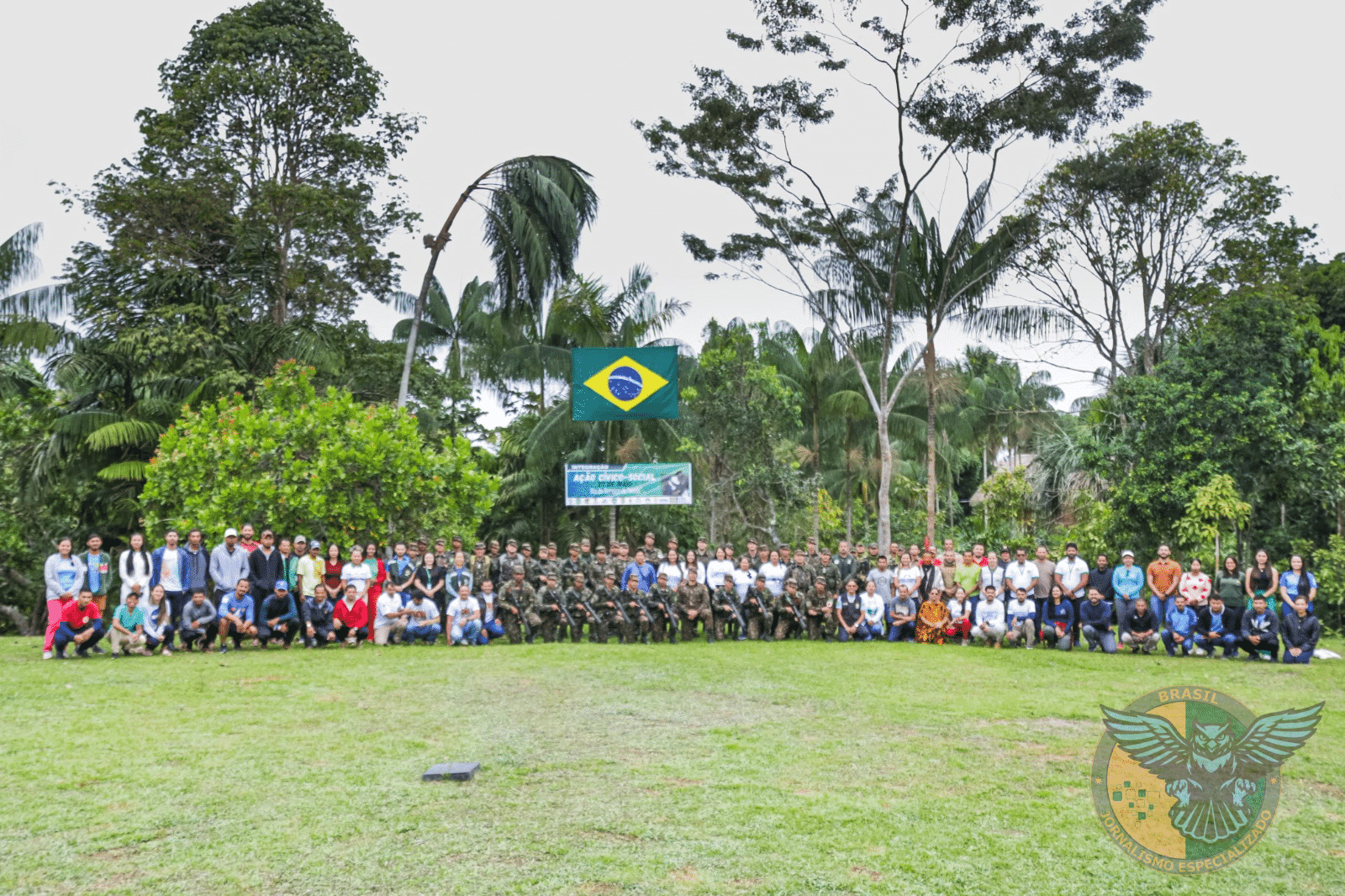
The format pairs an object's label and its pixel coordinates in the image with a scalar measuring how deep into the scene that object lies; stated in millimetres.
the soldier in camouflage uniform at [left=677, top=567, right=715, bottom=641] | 15859
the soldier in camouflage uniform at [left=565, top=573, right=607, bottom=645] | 15578
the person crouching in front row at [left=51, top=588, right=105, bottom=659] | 12773
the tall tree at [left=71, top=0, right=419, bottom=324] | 21031
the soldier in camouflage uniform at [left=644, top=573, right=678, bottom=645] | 15773
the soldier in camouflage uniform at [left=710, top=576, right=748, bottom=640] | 16094
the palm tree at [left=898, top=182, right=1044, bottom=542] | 23334
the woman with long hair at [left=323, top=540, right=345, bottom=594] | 14602
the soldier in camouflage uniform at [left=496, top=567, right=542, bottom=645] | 15258
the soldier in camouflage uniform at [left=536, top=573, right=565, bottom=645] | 15359
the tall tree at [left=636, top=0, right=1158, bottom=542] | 20203
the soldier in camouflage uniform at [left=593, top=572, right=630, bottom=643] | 15648
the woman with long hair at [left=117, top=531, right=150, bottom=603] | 13258
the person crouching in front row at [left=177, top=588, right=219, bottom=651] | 13414
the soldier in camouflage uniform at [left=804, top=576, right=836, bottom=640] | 16062
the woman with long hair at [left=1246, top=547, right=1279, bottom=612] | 13797
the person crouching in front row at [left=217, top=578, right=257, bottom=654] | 13648
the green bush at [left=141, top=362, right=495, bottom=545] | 16328
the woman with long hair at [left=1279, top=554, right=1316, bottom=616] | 13547
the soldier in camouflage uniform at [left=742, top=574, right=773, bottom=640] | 16031
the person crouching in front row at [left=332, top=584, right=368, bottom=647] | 14336
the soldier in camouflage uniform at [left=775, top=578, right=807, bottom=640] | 16031
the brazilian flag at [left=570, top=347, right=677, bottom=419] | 20234
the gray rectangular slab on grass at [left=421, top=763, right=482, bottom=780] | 6711
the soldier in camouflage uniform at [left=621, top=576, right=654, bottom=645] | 15727
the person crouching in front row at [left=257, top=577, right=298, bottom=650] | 14078
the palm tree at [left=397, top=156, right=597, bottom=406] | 19859
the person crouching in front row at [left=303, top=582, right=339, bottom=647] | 14258
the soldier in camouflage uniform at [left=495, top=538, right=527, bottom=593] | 15703
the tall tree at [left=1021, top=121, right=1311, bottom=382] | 23219
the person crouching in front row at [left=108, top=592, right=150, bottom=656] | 13047
